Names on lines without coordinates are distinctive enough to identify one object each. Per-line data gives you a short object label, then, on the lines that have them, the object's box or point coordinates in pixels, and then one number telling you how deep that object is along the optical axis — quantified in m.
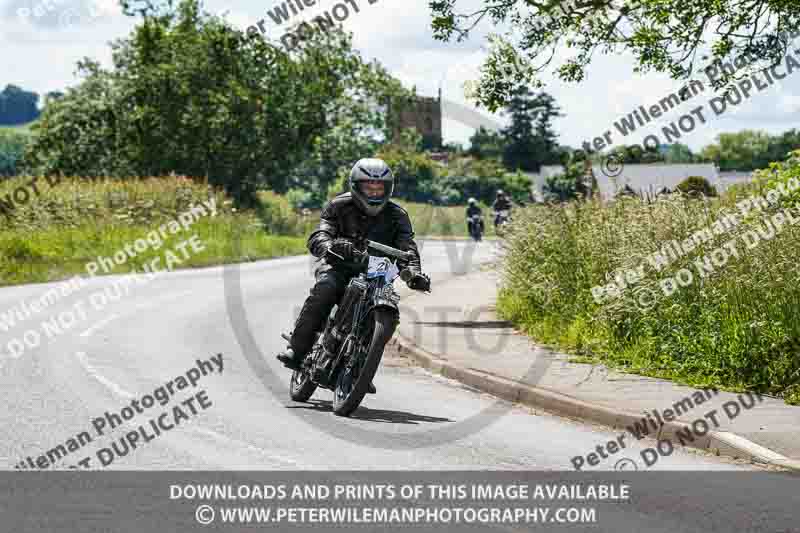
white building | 96.56
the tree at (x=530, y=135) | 135.25
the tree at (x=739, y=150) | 180.38
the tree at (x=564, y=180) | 82.62
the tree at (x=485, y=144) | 134.62
